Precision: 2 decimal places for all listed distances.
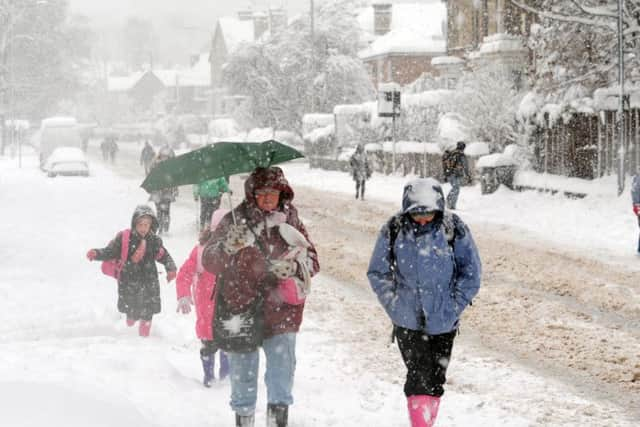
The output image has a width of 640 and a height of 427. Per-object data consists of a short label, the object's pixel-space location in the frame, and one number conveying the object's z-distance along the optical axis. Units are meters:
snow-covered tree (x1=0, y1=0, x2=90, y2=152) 58.69
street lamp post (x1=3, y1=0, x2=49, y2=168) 56.84
